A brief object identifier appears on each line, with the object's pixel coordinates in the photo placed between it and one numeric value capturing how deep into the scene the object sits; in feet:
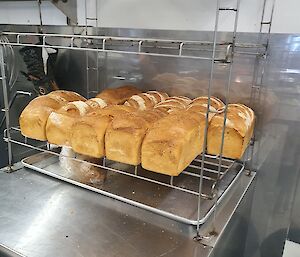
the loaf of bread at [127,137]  2.65
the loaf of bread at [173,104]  3.21
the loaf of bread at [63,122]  3.04
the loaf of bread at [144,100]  3.43
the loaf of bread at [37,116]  3.17
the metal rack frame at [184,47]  2.17
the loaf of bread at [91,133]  2.82
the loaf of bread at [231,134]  2.88
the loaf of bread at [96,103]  3.40
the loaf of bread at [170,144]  2.48
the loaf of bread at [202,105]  3.07
